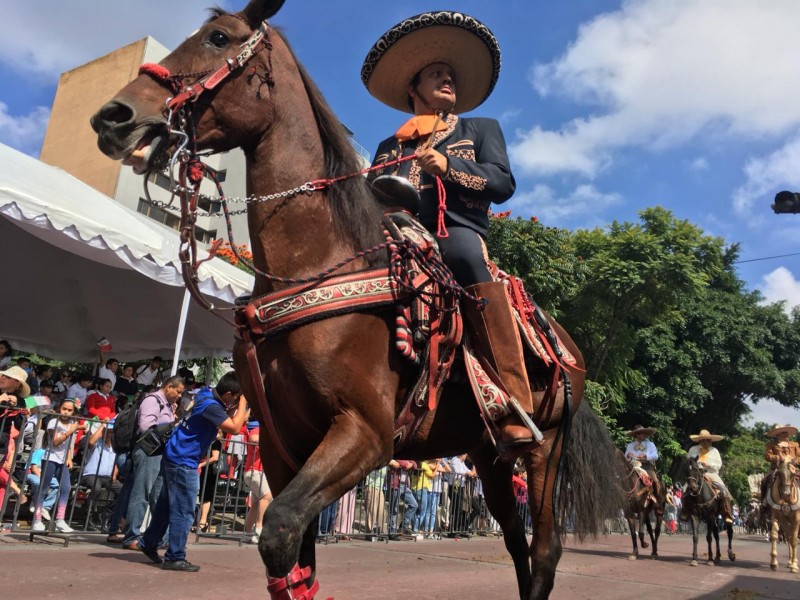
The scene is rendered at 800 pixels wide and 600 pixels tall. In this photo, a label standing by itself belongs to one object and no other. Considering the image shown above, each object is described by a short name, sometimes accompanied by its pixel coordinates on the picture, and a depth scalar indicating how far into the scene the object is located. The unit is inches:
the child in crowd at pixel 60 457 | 287.9
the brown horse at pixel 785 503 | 498.6
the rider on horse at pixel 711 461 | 554.1
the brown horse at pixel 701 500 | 541.3
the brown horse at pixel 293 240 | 94.0
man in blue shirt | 251.6
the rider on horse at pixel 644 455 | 595.4
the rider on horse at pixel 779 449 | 517.3
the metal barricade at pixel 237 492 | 343.9
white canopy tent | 311.9
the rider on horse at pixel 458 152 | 126.6
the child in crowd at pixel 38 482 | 296.4
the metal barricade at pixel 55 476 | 285.3
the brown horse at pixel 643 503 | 544.4
